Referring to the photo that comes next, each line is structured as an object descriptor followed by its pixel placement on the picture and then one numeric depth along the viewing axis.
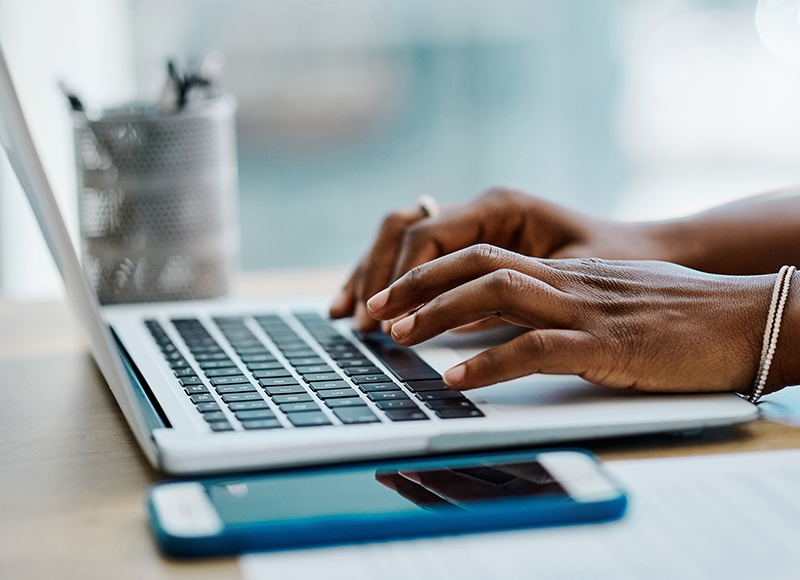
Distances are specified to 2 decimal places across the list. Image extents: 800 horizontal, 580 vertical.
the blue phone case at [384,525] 0.63
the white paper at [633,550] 0.62
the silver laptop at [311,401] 0.68
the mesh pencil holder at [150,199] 0.96
